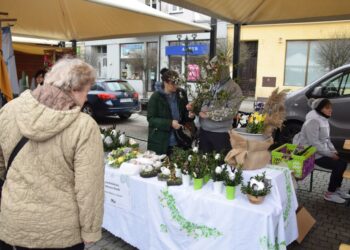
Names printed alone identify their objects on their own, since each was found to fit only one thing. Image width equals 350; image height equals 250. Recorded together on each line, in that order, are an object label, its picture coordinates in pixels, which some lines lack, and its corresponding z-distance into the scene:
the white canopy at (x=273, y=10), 4.28
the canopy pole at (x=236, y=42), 5.25
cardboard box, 3.38
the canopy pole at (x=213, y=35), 5.09
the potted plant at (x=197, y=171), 2.67
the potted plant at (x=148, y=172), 2.93
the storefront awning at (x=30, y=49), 6.14
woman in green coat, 3.62
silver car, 6.54
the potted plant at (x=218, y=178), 2.58
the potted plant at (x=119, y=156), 3.24
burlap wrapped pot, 2.74
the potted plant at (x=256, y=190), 2.41
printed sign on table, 3.01
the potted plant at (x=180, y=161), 2.80
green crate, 3.55
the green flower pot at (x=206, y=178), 2.71
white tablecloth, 2.38
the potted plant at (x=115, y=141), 3.78
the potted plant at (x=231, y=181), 2.50
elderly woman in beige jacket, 1.58
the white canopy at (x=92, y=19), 4.87
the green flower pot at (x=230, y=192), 2.50
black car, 11.10
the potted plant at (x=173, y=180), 2.74
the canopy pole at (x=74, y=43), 6.80
